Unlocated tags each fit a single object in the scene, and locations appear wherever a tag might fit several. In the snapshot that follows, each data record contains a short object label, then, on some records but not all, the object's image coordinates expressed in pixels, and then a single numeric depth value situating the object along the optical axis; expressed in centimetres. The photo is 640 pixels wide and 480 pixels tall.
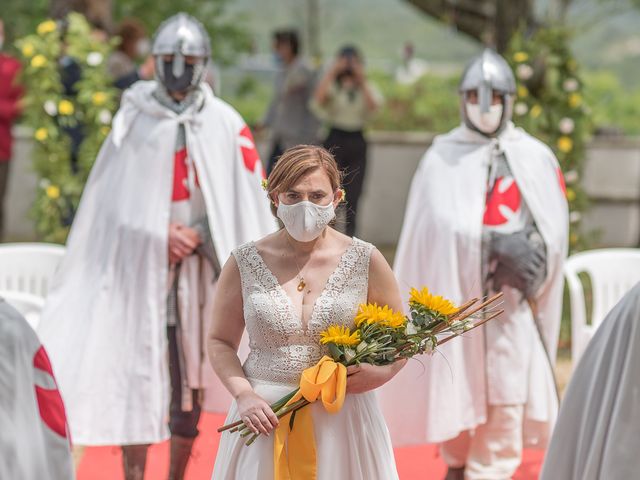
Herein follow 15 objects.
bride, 738
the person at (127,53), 1757
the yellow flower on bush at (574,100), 1664
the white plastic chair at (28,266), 1281
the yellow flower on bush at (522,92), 1620
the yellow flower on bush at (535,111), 1633
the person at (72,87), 1692
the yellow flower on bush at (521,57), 1632
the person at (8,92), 1826
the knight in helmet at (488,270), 1085
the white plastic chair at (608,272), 1329
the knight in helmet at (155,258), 1056
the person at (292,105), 2160
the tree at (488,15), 2192
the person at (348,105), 2067
